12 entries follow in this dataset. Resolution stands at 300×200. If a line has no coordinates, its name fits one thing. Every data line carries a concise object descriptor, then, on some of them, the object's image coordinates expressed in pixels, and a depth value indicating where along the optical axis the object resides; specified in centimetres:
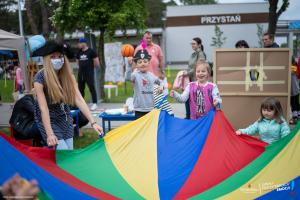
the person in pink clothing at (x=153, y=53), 855
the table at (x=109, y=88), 1422
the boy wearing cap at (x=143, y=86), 605
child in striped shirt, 551
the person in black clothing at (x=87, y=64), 1133
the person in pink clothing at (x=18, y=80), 1416
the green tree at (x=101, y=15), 1228
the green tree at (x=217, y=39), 3728
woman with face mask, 400
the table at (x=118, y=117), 739
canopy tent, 878
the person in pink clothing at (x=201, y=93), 547
